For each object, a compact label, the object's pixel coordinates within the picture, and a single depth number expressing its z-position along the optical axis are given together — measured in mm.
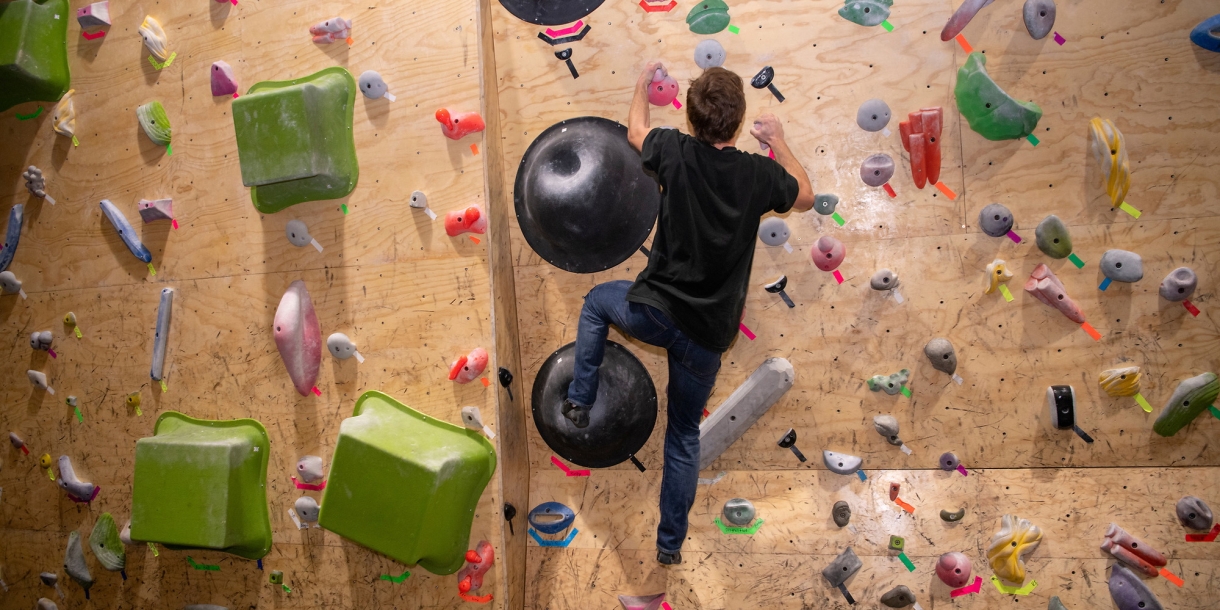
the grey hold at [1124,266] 2840
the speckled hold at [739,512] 3096
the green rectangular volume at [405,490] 2746
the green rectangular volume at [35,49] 3355
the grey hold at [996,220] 2891
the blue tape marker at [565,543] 3236
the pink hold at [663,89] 3002
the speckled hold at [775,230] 3000
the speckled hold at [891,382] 2992
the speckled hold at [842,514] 3037
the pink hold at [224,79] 3137
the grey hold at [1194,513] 2867
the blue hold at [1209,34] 2750
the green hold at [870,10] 2924
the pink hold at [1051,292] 2877
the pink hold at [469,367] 2887
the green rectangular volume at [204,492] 3039
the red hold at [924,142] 2879
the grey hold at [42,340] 3490
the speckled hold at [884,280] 2951
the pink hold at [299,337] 3031
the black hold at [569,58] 3113
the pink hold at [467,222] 2869
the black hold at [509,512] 3002
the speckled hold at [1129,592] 2871
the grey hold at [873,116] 2928
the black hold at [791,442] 3080
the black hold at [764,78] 2979
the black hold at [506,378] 3001
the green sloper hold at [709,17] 2986
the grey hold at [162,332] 3293
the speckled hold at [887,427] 2994
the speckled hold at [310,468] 3117
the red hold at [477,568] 2934
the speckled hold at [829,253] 2947
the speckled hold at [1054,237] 2863
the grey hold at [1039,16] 2830
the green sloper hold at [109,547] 3426
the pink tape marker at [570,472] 3254
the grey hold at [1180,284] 2818
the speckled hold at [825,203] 2979
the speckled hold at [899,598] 3000
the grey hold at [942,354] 2945
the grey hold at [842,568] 3025
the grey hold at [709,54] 2992
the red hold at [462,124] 2875
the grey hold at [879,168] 2930
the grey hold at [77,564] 3484
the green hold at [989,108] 2828
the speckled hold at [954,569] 2951
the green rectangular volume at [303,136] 2877
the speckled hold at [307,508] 3141
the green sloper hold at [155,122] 3264
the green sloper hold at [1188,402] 2857
